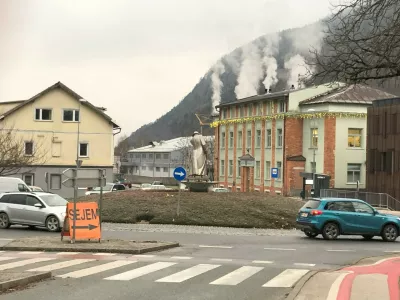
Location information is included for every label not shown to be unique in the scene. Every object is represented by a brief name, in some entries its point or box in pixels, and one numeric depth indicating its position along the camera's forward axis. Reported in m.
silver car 28.91
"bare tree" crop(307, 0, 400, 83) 13.41
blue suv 27.83
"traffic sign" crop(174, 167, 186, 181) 31.95
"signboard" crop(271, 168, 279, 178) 63.56
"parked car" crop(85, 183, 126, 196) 59.69
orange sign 21.55
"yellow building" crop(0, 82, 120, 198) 69.94
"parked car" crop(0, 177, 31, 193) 39.19
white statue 38.91
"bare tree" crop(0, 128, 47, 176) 56.81
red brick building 70.38
